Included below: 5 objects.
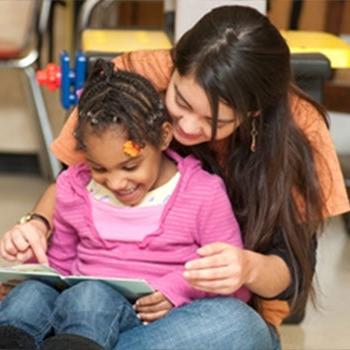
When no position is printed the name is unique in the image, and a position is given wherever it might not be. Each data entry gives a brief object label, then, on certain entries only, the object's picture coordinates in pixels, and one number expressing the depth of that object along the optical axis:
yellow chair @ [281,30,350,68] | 3.15
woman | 2.52
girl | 2.54
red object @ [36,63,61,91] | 3.11
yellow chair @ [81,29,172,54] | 3.19
